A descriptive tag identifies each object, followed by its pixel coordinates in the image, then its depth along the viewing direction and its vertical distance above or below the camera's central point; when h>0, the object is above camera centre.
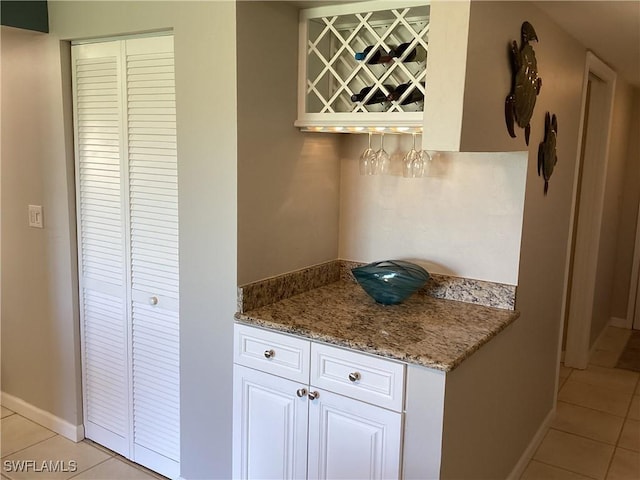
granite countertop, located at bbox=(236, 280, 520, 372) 1.82 -0.57
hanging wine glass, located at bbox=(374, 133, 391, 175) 2.33 +0.02
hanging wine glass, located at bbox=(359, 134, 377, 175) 2.33 +0.01
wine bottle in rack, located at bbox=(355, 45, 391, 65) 2.12 +0.41
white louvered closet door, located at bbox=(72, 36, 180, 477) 2.33 -0.37
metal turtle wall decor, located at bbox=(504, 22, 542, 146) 1.99 +0.31
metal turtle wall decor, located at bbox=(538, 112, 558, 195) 2.38 +0.08
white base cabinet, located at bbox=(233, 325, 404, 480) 1.86 -0.87
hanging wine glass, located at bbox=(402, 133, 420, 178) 2.27 +0.02
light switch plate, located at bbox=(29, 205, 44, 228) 2.77 -0.30
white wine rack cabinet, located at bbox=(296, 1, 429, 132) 2.08 +0.38
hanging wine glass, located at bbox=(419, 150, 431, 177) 2.28 +0.02
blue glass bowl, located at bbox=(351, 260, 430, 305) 2.27 -0.46
